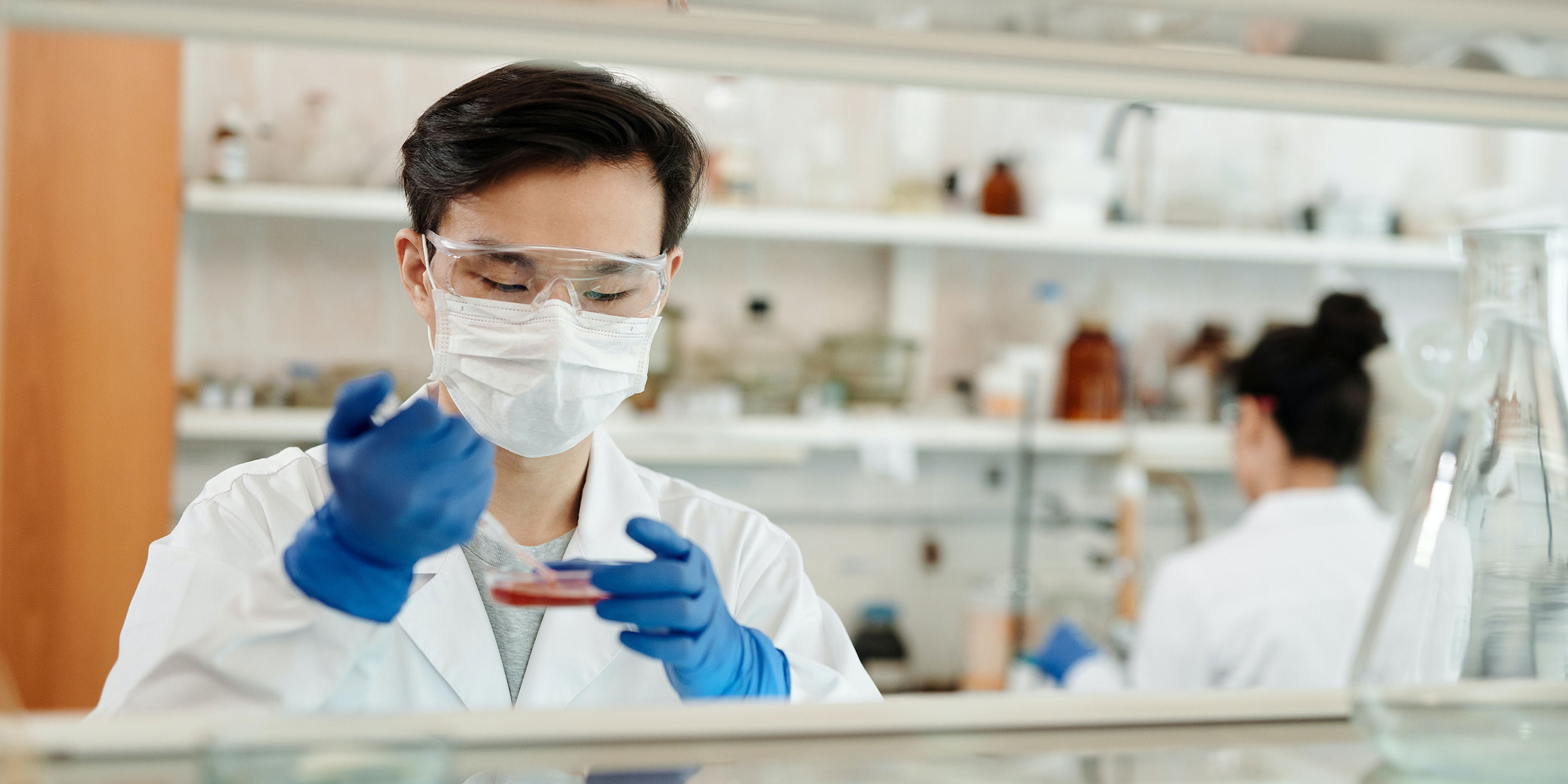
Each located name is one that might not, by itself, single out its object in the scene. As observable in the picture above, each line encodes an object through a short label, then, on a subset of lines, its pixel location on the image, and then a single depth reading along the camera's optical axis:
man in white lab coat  0.73
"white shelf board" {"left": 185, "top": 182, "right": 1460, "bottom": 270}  2.35
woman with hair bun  1.78
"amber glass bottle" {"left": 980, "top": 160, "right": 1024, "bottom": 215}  2.76
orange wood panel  1.98
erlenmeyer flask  0.54
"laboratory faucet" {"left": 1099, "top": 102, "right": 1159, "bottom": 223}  2.86
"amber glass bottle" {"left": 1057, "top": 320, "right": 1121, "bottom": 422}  2.80
